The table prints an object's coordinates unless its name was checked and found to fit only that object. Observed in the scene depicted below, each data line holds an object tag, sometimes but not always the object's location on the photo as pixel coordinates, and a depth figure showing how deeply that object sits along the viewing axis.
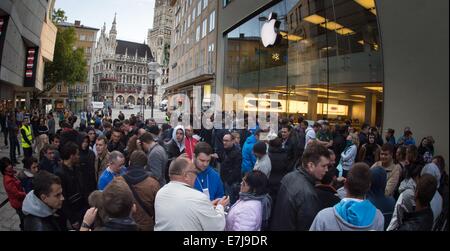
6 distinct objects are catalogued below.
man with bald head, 2.94
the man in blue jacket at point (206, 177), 4.78
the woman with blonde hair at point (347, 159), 7.54
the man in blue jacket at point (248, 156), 7.07
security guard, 11.38
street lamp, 18.03
